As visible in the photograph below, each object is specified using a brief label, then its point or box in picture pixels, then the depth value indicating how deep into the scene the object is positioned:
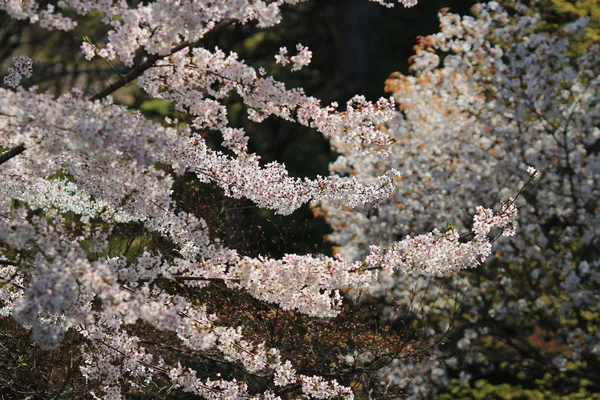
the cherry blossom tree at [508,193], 19.37
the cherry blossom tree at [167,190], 6.86
